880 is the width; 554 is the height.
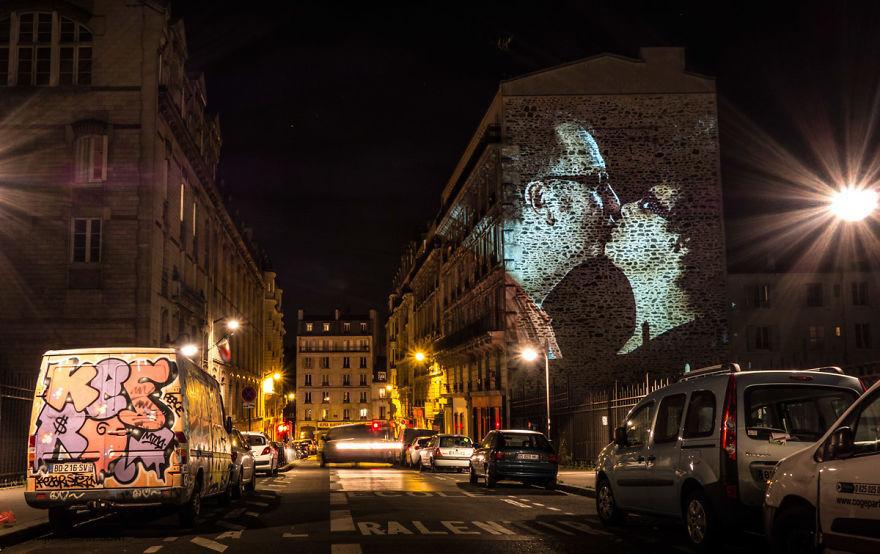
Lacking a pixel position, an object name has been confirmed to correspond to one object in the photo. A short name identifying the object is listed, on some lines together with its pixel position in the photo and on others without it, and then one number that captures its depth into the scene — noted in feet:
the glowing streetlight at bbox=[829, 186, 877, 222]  53.83
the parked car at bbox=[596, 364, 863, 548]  34.60
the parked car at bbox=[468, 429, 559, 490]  76.79
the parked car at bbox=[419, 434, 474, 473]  112.37
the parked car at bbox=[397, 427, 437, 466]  139.33
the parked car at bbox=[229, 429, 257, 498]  64.89
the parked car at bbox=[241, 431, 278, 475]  107.76
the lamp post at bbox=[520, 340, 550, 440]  121.33
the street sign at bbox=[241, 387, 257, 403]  125.08
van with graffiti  42.50
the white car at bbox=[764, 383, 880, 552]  23.11
